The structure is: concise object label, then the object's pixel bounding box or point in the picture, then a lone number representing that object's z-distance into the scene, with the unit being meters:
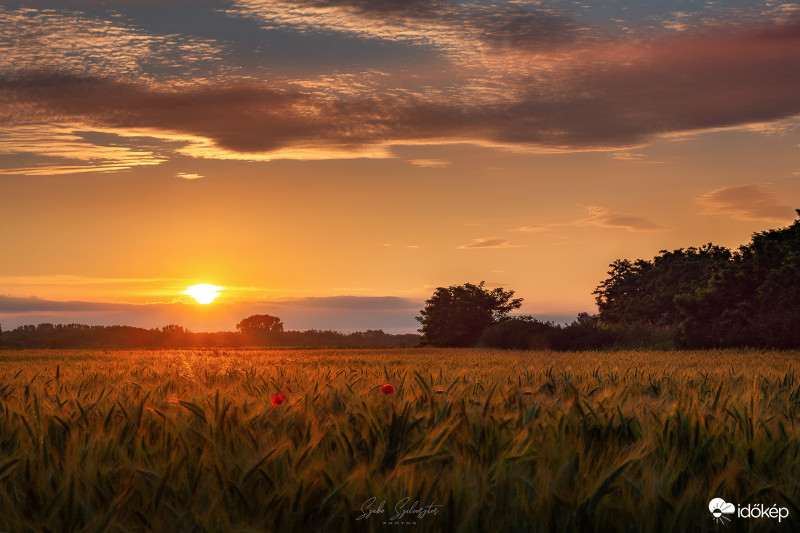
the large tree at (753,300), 30.97
